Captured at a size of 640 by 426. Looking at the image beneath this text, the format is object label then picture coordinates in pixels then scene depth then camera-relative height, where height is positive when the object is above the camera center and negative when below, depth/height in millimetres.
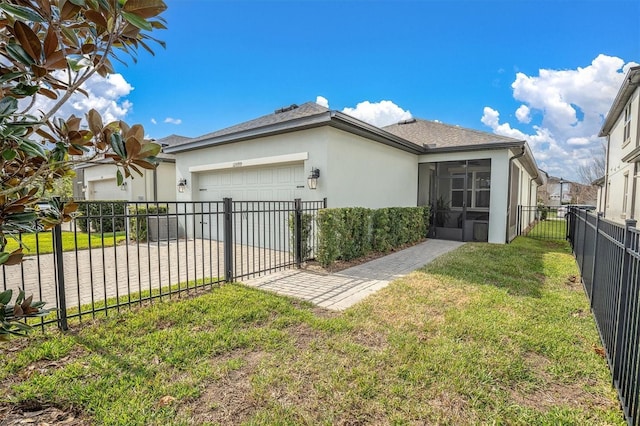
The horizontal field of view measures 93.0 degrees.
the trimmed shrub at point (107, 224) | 12858 -1264
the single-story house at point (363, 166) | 7848 +978
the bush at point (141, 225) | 10531 -1048
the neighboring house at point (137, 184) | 14297 +566
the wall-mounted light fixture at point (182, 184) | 11539 +453
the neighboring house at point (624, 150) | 10716 +2049
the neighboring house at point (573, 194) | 35675 +387
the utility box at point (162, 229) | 10938 -1221
